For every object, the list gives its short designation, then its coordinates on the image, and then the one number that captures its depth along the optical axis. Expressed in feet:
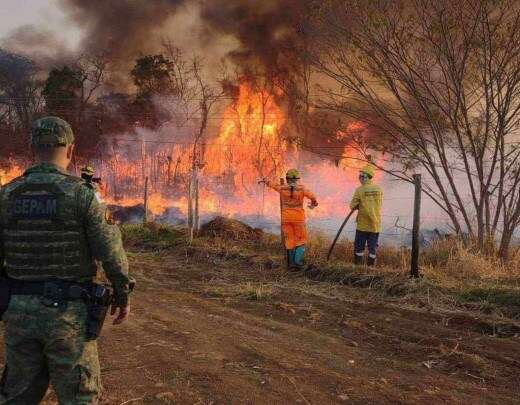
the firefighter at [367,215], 30.04
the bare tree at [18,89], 120.88
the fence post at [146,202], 50.32
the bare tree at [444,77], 29.35
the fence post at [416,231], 25.39
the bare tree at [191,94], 98.66
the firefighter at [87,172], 30.04
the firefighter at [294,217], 30.17
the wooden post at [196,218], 44.19
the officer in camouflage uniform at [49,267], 8.14
